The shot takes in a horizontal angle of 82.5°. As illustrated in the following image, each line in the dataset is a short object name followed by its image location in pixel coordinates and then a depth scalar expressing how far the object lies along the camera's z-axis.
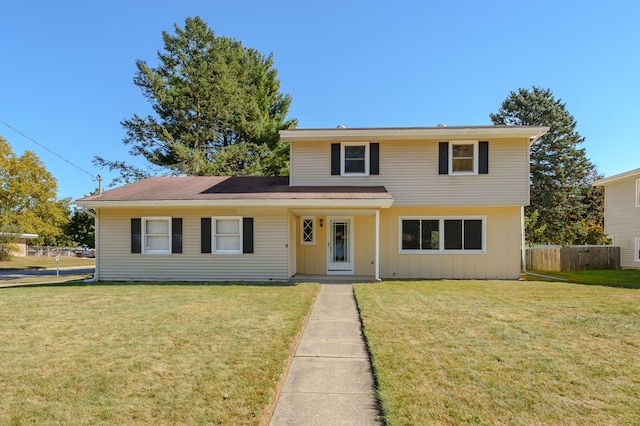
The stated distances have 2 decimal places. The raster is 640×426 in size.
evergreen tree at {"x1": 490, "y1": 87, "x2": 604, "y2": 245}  30.97
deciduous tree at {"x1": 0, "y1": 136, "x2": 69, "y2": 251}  32.97
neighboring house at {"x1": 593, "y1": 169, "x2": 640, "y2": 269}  18.02
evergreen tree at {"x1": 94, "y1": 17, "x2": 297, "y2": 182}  24.67
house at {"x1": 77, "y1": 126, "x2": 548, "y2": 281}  12.32
